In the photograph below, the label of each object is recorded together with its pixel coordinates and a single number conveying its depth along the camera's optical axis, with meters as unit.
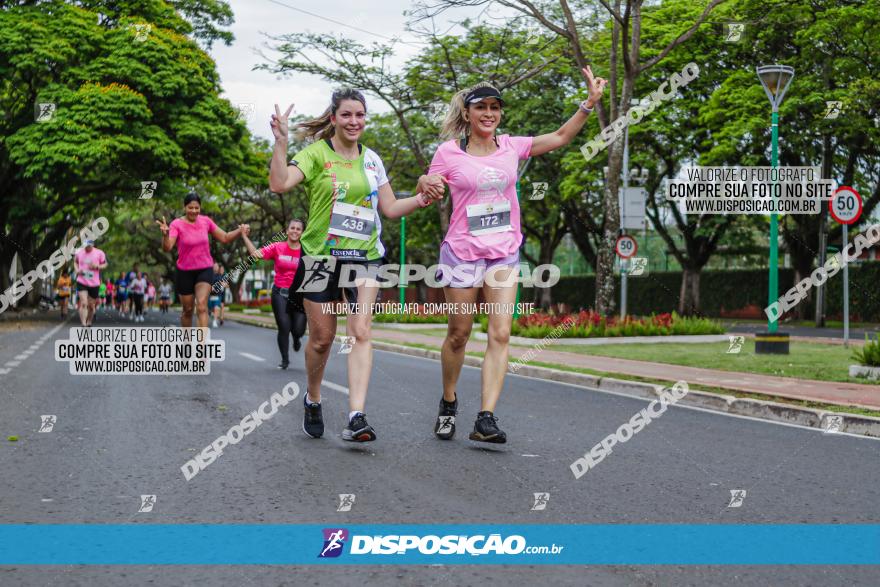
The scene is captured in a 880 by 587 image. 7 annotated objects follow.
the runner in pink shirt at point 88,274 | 17.45
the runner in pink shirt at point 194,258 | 10.76
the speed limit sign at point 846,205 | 15.11
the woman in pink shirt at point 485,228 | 5.91
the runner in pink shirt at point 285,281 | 10.58
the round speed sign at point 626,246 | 22.15
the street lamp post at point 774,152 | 15.55
